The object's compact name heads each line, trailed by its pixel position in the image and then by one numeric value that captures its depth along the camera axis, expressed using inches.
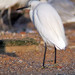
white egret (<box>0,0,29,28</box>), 711.7
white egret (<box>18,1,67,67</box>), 411.2
